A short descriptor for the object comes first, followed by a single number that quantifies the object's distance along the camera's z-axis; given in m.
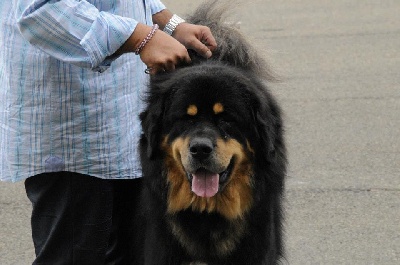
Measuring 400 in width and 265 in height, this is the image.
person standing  6.27
